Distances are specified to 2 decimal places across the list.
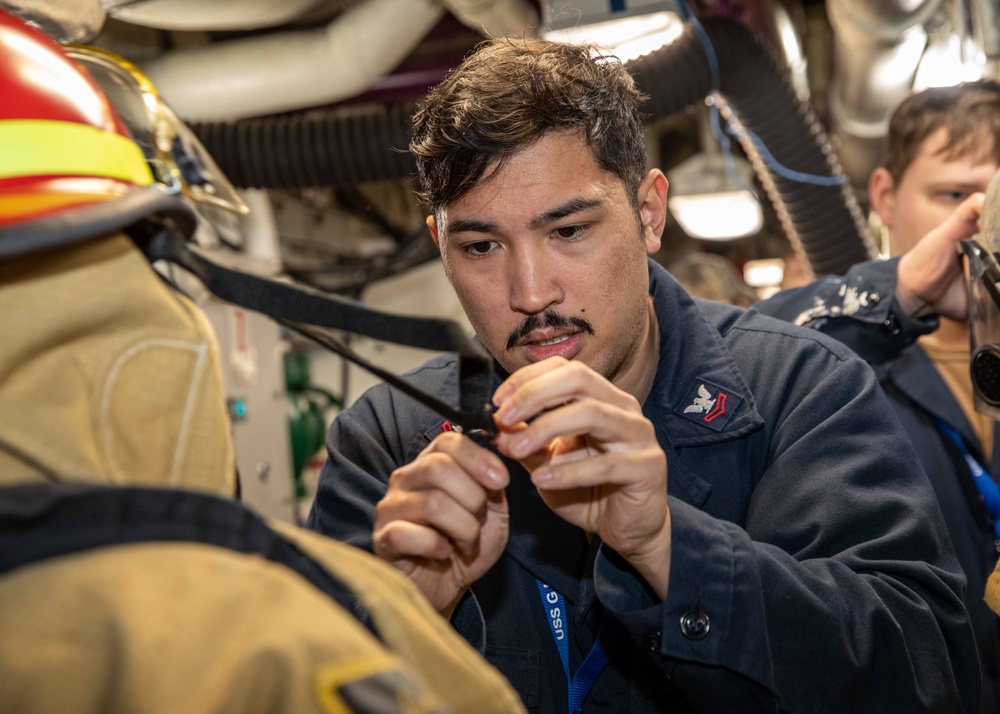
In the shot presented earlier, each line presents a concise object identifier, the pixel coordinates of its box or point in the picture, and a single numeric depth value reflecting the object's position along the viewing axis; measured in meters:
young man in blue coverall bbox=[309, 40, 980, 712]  1.13
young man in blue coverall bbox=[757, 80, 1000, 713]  2.00
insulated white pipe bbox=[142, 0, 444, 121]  3.34
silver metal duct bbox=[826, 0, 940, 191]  3.28
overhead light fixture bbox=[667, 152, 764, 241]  5.02
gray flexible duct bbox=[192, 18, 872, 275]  3.03
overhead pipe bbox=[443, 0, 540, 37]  2.97
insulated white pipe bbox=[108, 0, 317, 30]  2.74
